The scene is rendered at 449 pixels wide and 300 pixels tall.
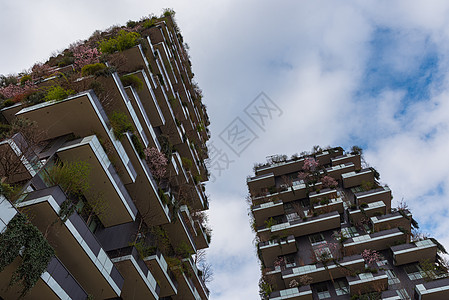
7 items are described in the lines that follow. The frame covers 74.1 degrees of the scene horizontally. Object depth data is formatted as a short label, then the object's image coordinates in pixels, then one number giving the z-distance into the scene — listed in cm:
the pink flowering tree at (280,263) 2893
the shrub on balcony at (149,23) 3160
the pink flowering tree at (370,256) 2612
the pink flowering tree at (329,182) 3338
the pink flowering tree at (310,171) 3559
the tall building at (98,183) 1112
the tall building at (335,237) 2441
